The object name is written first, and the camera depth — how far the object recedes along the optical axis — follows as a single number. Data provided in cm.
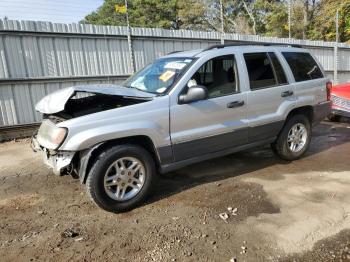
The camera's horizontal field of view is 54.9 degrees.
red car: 851
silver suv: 384
